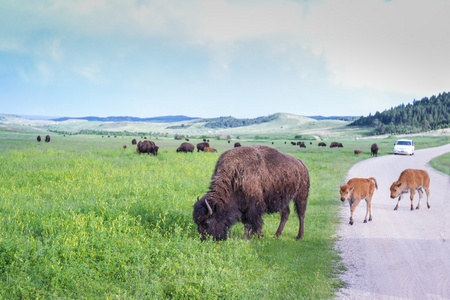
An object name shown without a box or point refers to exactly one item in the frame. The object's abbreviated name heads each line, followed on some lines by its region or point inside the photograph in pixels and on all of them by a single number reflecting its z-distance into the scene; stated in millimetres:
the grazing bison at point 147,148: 29531
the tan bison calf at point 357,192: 8512
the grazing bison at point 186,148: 36250
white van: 33094
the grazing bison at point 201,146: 40162
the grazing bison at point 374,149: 35281
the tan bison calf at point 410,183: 10117
